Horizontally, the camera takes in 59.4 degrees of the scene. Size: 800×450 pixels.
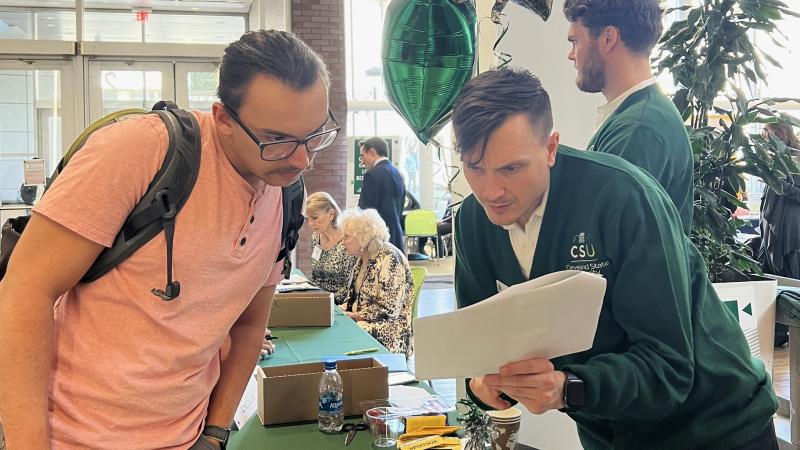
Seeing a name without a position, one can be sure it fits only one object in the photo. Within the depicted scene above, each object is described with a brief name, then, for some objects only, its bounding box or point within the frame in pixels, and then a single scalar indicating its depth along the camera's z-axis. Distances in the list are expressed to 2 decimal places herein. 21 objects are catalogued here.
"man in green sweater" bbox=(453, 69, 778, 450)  1.10
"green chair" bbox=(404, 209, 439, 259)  11.41
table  1.90
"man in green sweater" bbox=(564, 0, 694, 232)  1.42
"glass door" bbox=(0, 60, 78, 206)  8.29
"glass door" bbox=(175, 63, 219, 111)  8.67
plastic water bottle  1.94
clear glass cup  1.86
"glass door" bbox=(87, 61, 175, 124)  8.48
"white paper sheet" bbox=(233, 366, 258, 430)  2.09
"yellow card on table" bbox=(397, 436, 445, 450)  1.79
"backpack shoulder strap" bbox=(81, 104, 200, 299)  1.19
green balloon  1.41
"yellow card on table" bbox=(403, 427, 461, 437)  1.87
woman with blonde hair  4.32
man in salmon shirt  1.12
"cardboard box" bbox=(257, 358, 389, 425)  2.02
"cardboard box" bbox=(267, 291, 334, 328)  3.44
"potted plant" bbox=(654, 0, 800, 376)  3.08
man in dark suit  6.65
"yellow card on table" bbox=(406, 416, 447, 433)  1.89
